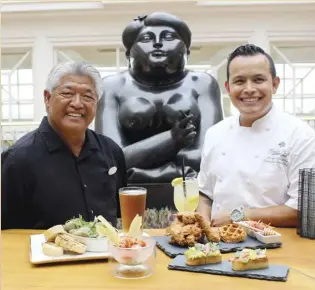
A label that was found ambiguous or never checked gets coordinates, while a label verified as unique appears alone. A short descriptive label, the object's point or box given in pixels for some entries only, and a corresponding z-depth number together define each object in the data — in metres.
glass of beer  1.55
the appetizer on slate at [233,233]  1.47
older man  1.85
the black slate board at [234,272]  1.17
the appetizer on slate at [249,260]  1.21
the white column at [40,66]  6.79
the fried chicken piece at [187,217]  1.45
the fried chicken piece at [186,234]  1.43
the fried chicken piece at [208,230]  1.44
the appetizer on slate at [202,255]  1.24
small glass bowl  1.20
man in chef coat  1.90
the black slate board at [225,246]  1.38
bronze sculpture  2.94
